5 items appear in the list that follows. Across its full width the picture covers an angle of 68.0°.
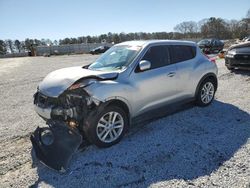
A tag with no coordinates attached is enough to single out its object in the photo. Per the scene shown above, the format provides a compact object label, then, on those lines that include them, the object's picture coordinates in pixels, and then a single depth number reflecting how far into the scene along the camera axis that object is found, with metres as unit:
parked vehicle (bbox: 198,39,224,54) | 18.36
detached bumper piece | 2.70
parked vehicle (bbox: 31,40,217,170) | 2.94
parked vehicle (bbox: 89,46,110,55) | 28.05
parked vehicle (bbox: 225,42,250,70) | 6.76
